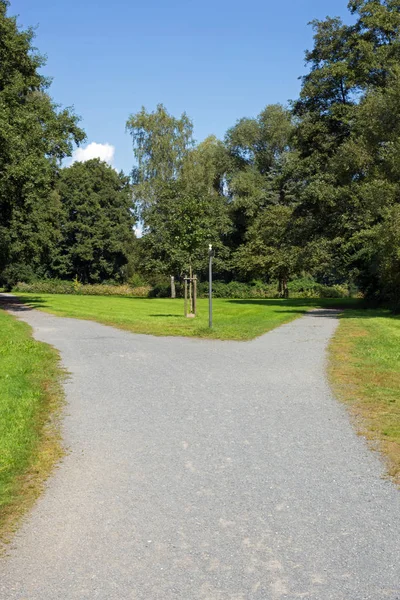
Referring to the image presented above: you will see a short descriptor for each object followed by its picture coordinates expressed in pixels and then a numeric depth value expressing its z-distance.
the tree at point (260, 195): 49.56
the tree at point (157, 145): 52.44
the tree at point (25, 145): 23.97
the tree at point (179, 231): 23.56
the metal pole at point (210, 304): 17.20
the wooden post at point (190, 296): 24.03
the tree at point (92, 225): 62.41
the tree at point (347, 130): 26.30
